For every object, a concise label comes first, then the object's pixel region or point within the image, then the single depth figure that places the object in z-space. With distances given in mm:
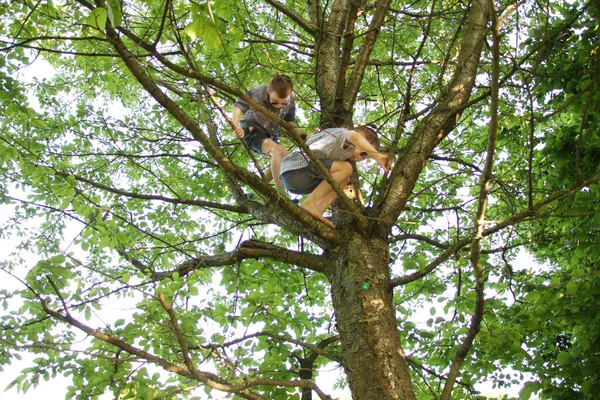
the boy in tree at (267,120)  3680
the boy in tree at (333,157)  3070
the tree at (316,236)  2229
